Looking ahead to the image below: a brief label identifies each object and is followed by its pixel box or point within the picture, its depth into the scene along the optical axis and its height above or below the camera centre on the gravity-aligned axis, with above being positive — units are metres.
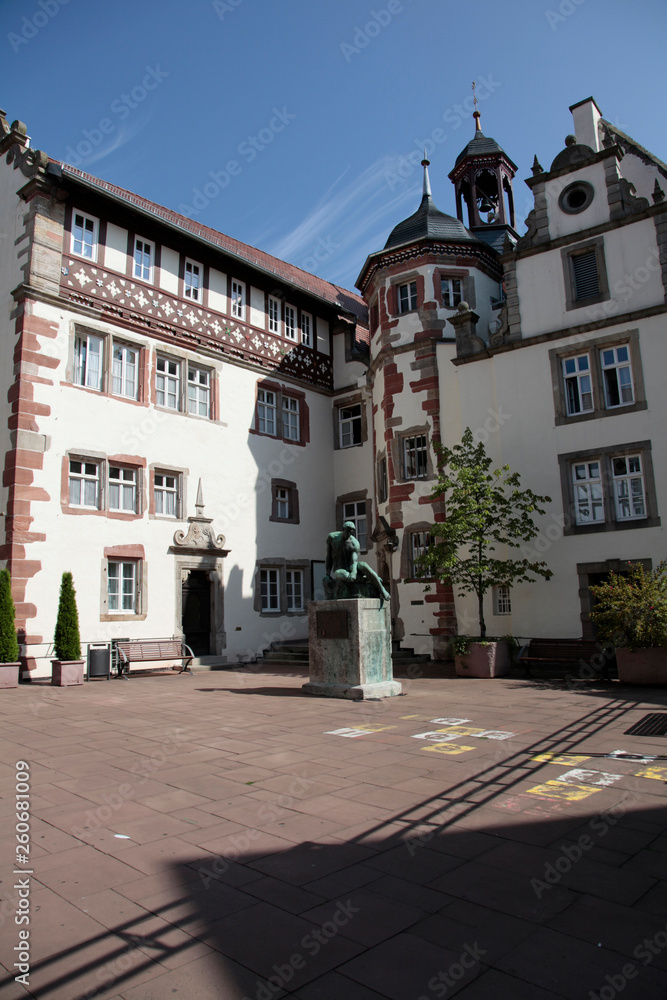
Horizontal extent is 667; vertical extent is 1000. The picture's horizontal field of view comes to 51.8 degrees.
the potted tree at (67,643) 13.87 -0.53
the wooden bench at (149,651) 15.63 -0.87
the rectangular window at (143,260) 18.31 +9.40
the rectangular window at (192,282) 19.58 +9.40
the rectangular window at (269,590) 20.67 +0.62
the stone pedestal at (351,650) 10.83 -0.66
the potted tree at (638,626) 11.44 -0.44
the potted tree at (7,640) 13.17 -0.41
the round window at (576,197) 17.70 +10.41
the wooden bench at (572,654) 12.88 -1.06
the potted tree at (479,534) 14.91 +1.60
